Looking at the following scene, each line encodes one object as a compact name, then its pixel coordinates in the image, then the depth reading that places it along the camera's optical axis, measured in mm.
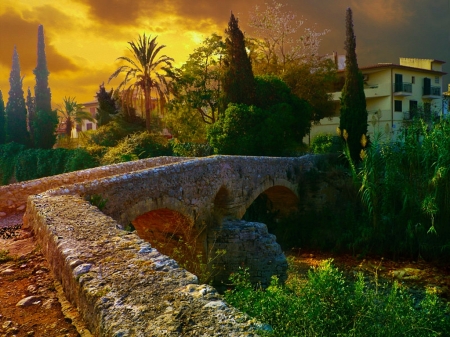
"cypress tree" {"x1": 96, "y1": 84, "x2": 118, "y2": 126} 36969
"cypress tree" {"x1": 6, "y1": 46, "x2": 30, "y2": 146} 34281
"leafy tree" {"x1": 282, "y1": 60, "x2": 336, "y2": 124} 29000
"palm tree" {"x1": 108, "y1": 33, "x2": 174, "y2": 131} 27938
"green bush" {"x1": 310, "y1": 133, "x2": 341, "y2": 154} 23922
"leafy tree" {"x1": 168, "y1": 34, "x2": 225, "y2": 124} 28500
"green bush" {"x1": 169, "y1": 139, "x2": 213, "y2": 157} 23422
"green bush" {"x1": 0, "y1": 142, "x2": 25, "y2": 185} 30453
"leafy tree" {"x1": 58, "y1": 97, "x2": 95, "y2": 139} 39094
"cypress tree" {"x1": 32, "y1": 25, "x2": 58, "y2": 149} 33125
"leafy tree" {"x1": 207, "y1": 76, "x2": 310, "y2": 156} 21328
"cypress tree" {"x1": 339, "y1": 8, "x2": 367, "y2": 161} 22344
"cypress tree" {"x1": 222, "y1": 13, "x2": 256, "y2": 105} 23609
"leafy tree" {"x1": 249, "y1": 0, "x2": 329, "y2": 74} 31391
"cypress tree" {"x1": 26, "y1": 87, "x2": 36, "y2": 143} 36969
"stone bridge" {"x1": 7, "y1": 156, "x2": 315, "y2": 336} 3451
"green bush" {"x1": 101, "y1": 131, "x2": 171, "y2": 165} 22175
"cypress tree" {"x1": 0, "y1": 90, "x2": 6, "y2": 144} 34719
